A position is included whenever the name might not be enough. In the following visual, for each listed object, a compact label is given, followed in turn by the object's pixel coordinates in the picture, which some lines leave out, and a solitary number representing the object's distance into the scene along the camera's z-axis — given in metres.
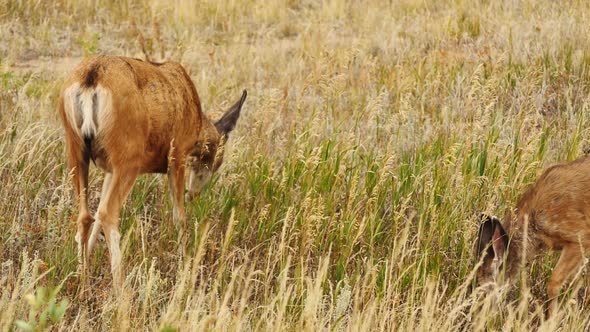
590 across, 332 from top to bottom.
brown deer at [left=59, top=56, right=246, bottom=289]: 10.83
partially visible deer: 12.12
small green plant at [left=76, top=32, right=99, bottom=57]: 19.83
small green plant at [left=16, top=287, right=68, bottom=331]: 5.58
